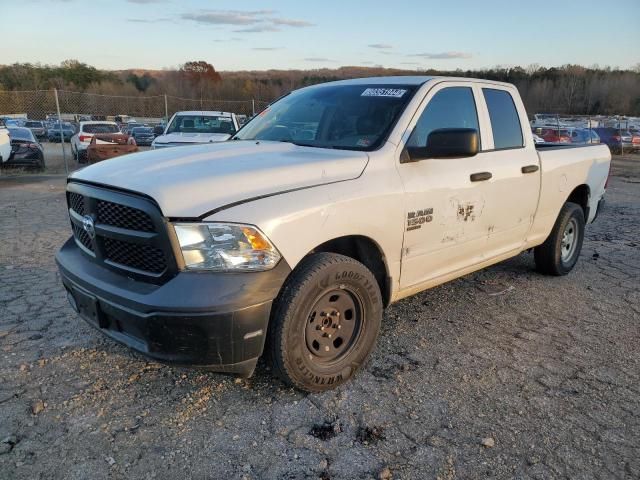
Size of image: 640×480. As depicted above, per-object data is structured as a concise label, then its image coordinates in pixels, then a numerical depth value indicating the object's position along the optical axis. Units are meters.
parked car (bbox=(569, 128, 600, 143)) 23.25
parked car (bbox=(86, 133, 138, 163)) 15.90
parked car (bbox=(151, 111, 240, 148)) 11.76
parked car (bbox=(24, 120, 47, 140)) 38.66
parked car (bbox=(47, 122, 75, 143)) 36.56
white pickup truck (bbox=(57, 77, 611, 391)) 2.54
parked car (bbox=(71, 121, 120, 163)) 19.16
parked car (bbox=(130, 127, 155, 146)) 32.69
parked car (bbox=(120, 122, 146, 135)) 34.72
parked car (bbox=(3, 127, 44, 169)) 15.27
